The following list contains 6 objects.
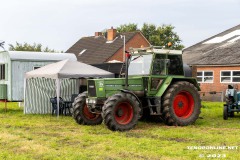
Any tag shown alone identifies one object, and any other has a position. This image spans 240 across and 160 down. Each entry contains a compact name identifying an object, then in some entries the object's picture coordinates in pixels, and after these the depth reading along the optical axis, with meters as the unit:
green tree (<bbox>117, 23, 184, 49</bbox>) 61.12
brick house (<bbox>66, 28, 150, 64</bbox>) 44.02
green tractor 12.41
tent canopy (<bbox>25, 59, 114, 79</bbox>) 16.40
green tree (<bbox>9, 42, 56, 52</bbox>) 60.31
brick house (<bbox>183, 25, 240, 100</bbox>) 29.00
